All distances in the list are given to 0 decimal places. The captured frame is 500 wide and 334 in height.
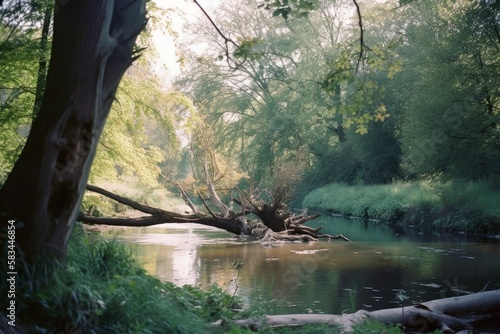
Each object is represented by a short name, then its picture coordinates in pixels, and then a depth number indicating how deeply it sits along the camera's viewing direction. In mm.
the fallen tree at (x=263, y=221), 17422
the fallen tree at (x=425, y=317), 6164
